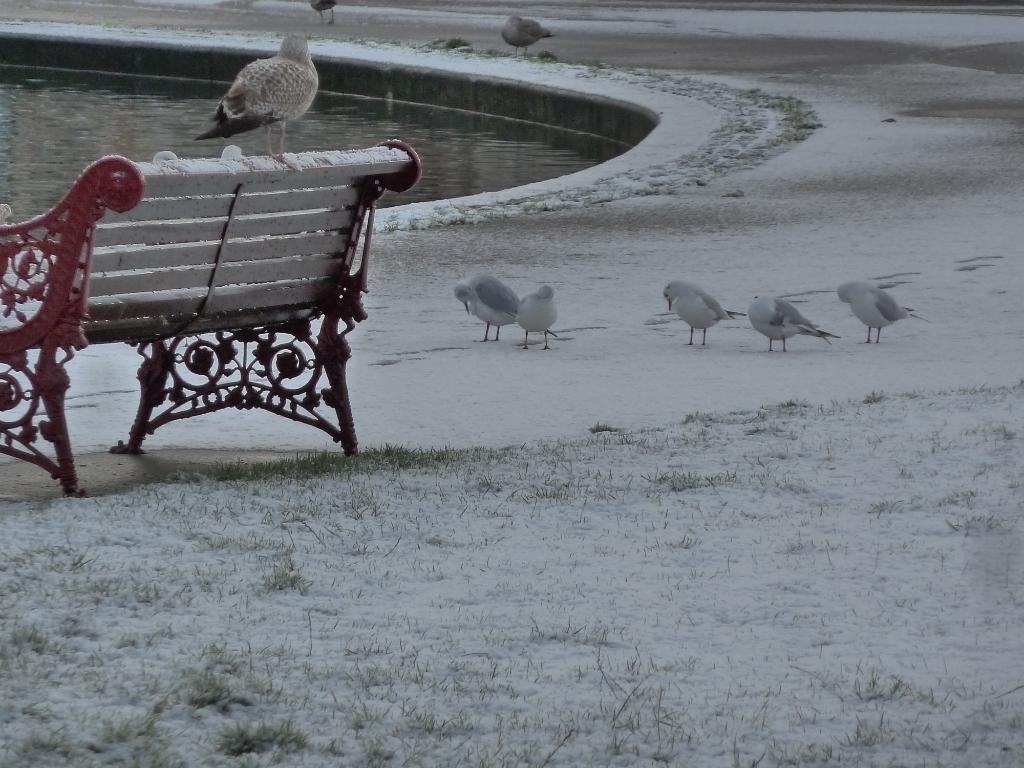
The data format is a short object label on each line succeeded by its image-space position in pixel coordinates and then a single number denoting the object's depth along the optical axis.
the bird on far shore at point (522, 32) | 51.41
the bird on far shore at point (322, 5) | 65.44
